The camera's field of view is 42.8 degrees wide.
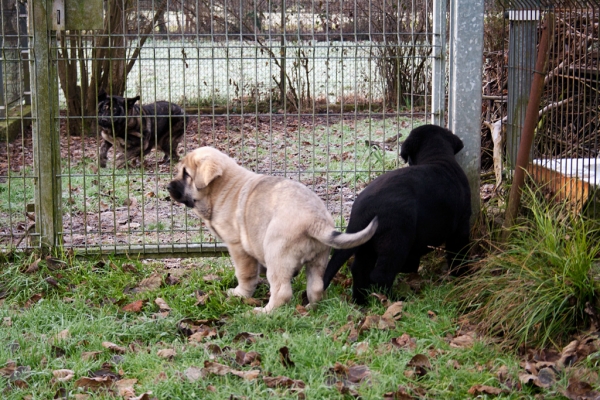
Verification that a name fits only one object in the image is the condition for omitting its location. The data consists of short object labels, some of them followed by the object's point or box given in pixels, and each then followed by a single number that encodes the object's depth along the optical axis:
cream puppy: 5.35
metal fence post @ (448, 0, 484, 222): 6.38
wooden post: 6.42
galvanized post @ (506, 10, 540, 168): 6.61
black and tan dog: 10.59
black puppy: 5.43
